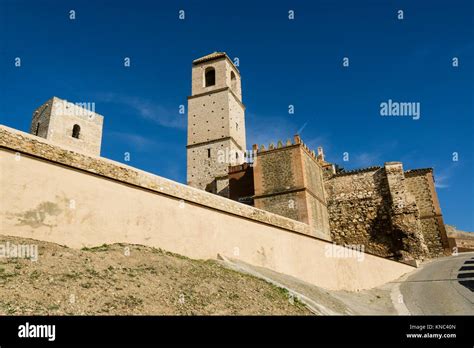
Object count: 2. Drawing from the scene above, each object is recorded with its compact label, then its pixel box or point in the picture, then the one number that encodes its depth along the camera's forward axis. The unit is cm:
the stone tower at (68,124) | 2716
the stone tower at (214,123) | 3159
